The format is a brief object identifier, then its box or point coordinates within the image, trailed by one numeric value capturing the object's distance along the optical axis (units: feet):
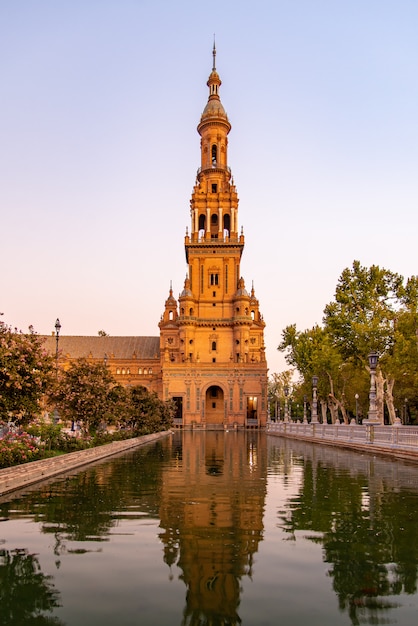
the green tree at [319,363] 176.86
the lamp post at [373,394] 87.56
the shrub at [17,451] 44.04
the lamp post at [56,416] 81.84
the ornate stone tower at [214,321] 244.22
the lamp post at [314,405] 130.21
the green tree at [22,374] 43.27
